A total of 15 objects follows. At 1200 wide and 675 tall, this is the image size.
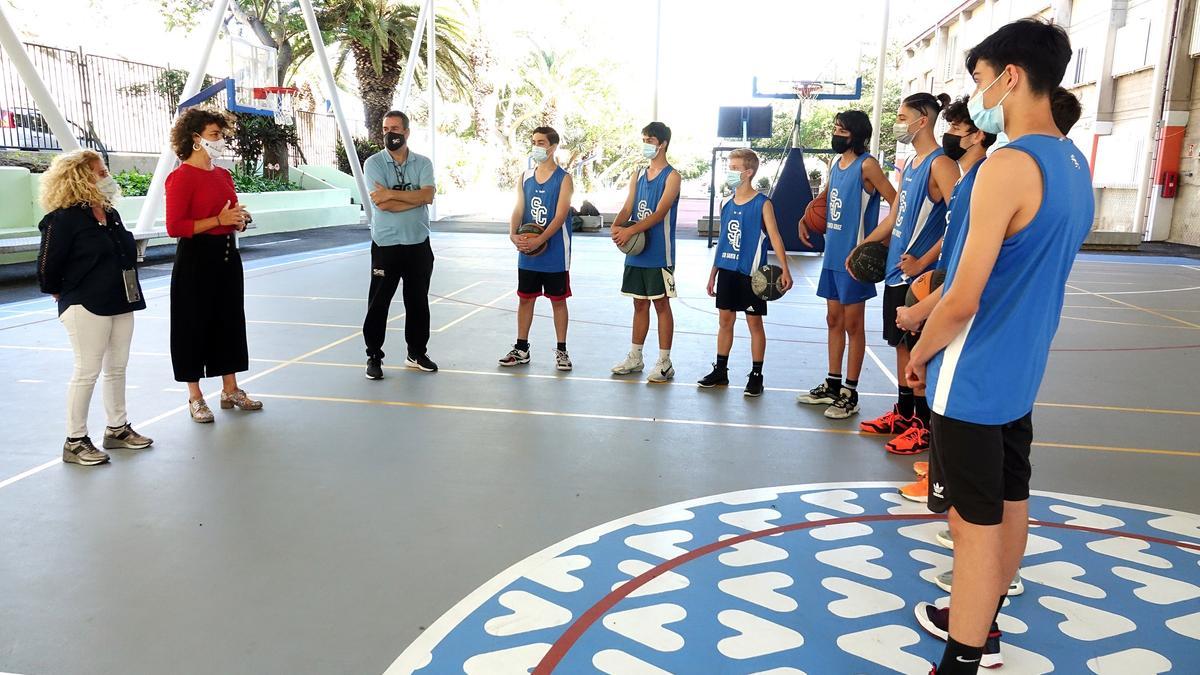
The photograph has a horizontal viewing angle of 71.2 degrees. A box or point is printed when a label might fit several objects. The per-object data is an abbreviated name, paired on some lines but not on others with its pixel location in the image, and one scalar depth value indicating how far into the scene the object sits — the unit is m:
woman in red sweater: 4.66
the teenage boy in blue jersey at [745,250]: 5.68
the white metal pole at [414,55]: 18.12
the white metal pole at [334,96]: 14.86
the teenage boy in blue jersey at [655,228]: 5.93
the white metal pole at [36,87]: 8.74
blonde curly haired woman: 4.07
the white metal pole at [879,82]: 14.71
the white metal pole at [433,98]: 19.16
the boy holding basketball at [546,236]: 6.23
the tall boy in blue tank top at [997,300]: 2.05
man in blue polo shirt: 5.91
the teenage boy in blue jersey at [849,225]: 5.13
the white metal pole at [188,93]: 11.50
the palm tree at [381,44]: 21.08
